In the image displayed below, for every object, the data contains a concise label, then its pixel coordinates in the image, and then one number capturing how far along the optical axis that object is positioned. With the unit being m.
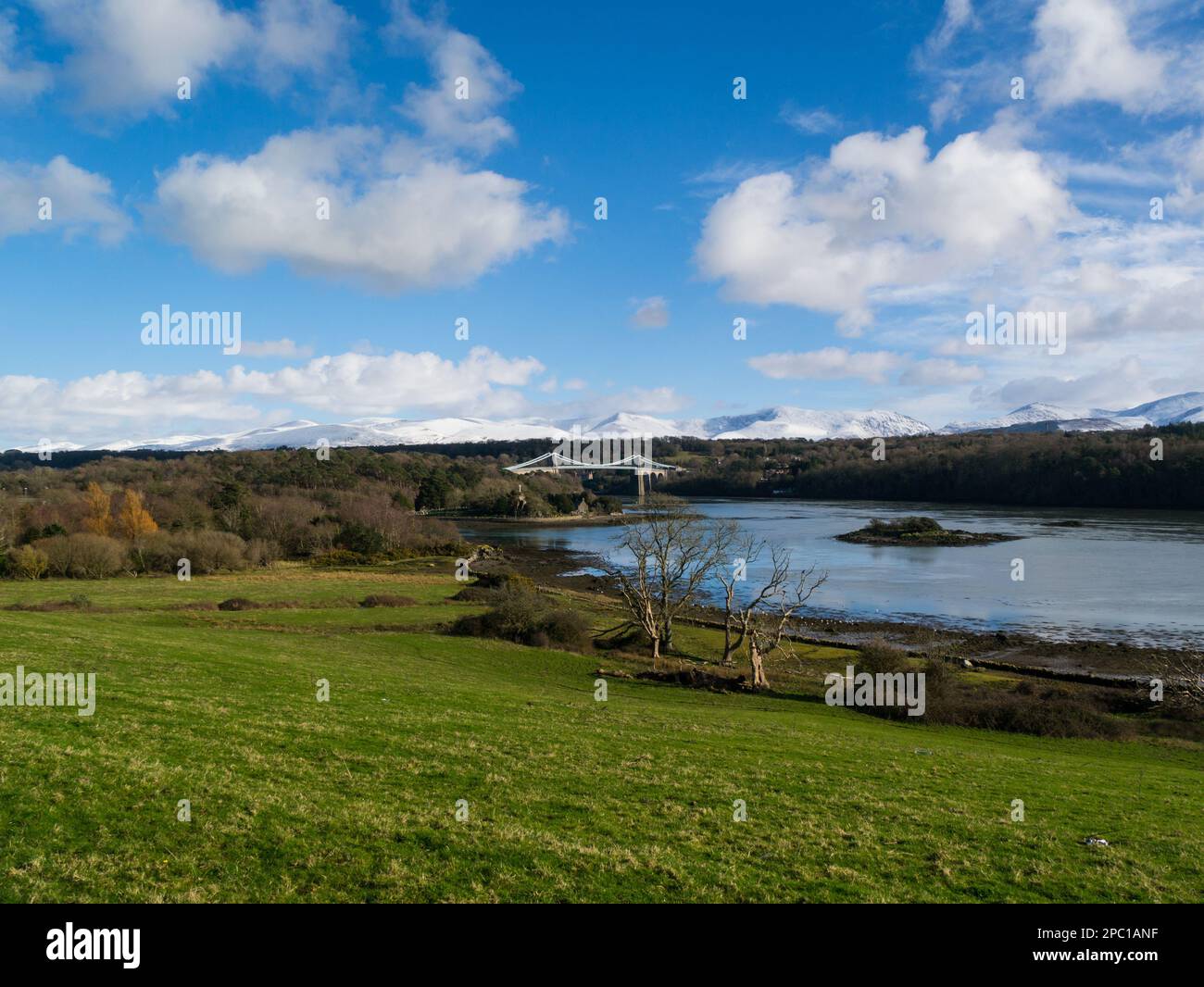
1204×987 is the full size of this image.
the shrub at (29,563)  56.38
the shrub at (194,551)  65.50
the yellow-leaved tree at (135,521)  70.12
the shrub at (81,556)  59.12
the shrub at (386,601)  47.91
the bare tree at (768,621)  30.78
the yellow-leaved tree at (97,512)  69.50
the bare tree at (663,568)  38.12
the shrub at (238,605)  43.12
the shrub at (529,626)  37.66
